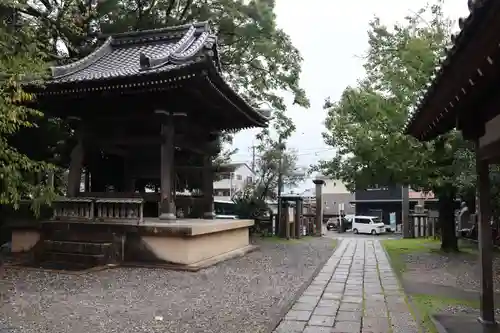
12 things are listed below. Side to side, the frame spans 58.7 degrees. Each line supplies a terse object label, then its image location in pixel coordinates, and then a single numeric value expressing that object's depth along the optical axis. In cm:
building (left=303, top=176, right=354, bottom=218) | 4670
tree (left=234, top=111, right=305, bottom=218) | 1802
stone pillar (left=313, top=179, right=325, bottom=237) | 2306
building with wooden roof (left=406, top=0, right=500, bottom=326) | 290
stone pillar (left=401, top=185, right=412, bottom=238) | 2348
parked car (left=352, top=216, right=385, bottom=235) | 3300
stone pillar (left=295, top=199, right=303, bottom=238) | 1964
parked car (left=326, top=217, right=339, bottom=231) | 3829
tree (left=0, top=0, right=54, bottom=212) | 466
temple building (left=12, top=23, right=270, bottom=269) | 901
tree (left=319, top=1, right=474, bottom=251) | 1088
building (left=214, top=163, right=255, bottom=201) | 4697
